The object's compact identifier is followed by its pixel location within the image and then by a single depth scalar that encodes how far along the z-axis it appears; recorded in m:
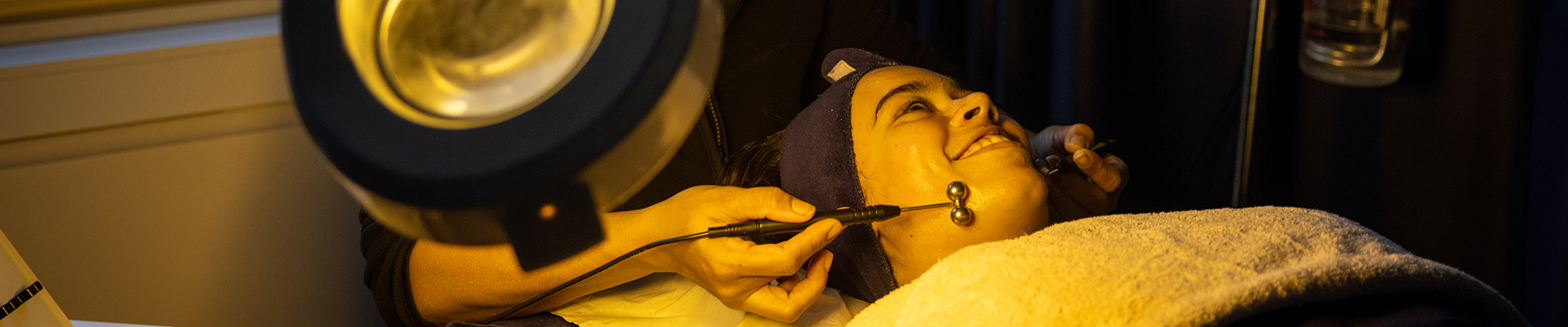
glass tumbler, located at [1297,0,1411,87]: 0.99
